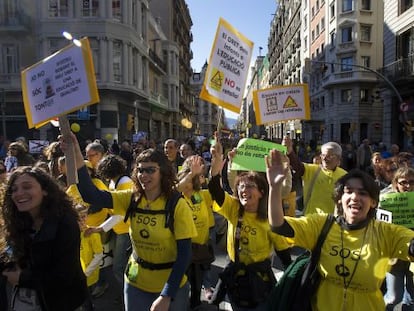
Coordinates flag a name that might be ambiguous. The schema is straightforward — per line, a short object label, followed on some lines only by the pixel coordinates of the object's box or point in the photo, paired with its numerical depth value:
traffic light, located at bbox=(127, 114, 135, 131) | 24.40
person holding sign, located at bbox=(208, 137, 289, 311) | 3.08
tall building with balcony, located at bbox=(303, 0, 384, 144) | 37.97
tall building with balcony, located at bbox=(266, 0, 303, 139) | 55.12
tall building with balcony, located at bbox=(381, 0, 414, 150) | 21.42
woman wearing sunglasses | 2.79
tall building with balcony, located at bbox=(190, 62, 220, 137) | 122.88
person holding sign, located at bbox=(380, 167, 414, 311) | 4.05
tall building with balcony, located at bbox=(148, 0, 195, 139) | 47.50
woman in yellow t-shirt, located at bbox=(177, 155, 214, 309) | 4.12
